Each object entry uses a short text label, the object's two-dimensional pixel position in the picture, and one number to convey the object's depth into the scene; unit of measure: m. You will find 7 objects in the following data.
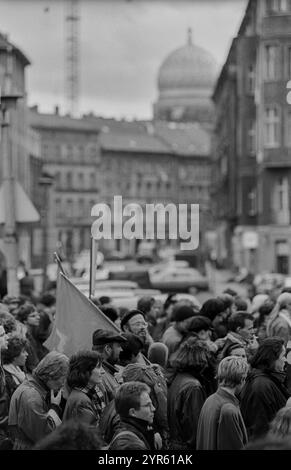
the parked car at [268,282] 34.03
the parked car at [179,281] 44.81
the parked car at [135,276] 41.41
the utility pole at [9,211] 19.02
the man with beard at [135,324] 12.87
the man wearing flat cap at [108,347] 11.43
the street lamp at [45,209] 36.88
